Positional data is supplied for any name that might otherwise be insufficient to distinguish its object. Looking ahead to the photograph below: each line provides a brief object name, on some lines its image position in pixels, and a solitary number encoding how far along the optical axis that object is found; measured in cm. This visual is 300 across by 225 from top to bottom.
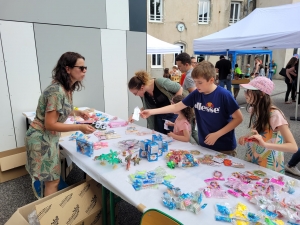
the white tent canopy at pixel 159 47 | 673
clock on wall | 1404
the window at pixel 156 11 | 1342
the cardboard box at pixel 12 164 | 288
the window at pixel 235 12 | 1641
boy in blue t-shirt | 173
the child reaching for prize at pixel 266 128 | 143
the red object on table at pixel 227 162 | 163
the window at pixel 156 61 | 1403
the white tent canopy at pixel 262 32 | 406
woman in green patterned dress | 166
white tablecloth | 114
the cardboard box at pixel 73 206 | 139
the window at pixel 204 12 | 1479
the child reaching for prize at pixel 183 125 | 217
